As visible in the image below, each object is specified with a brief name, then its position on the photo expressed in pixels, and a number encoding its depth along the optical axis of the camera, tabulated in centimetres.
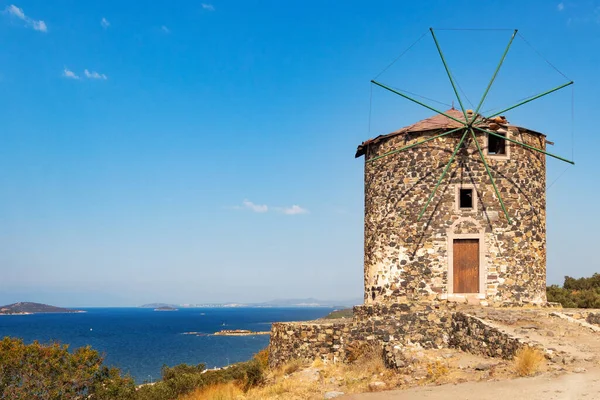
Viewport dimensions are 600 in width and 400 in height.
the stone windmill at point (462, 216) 1550
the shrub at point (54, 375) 1483
